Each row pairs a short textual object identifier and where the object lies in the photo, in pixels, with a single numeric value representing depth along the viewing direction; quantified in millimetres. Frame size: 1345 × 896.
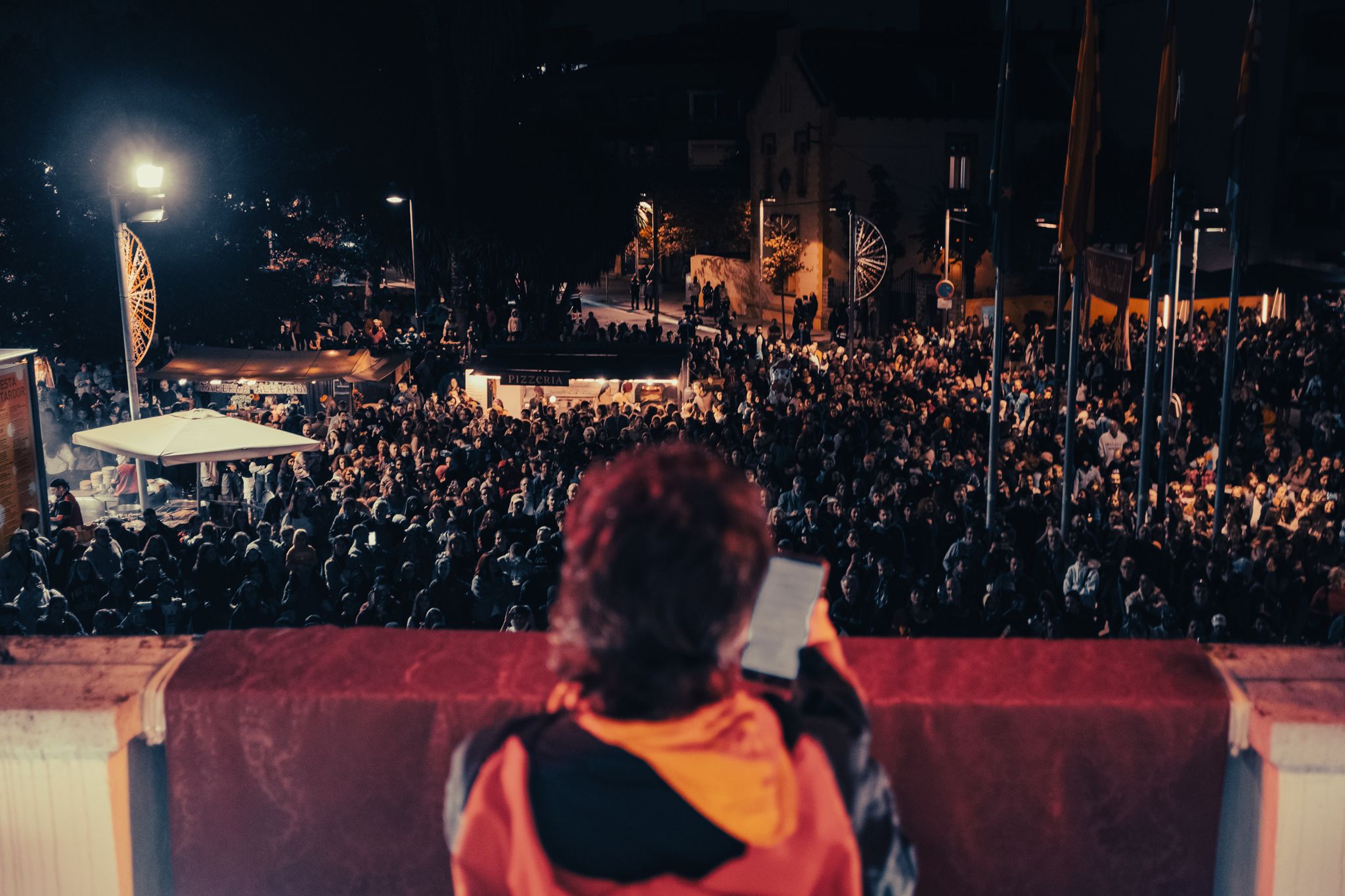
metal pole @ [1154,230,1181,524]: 13703
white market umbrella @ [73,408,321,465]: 12422
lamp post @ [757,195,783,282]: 42250
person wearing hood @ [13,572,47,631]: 8531
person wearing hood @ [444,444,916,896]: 1623
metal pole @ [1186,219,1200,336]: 19047
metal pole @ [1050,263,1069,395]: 17497
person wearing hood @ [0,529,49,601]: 9469
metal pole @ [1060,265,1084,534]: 12406
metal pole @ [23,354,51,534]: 12289
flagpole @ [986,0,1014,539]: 12379
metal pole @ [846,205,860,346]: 26766
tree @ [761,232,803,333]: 41094
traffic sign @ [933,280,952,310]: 30344
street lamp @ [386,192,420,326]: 32444
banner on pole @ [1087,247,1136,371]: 13492
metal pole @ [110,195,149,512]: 12866
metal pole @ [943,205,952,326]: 33469
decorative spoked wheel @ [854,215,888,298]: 34062
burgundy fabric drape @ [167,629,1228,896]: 2363
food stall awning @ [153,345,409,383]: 19953
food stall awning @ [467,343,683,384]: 20750
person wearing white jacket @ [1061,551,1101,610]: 9758
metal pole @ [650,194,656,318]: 36312
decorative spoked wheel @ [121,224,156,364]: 14695
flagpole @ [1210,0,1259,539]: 12141
